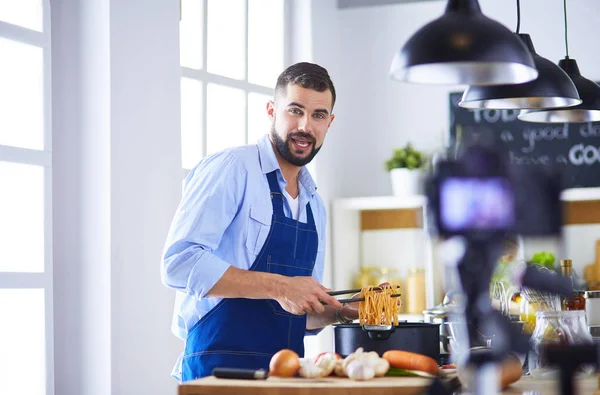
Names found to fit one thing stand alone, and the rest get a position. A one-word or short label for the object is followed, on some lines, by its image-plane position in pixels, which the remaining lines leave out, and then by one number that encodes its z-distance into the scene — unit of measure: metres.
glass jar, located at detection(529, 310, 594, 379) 2.04
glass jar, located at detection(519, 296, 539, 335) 2.39
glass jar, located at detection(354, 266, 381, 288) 5.15
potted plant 4.96
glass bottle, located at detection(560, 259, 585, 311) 2.24
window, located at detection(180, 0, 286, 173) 4.05
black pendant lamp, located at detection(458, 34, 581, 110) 2.72
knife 1.74
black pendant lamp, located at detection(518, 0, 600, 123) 3.25
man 2.26
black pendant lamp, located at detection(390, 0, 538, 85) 1.94
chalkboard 4.96
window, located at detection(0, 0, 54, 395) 3.09
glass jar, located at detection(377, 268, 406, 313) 5.09
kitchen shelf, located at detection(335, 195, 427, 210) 4.96
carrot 1.79
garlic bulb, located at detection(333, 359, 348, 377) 1.77
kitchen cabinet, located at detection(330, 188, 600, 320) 4.87
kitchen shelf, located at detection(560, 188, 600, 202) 4.69
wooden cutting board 1.62
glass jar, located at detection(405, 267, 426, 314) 4.96
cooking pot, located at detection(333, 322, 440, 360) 2.05
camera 0.96
